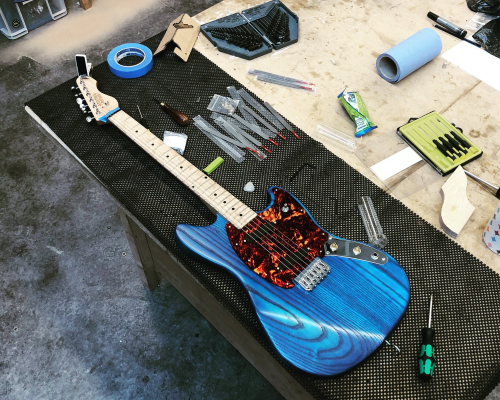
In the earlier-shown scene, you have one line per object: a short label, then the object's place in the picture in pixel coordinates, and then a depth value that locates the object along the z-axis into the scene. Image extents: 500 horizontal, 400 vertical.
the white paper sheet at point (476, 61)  1.78
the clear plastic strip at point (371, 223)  1.31
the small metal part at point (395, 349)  1.12
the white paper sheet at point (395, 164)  1.49
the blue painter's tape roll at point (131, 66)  1.64
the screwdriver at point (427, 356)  1.07
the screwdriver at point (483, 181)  1.46
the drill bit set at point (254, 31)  1.79
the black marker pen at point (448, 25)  1.90
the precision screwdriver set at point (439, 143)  1.49
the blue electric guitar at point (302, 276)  1.05
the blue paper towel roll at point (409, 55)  1.66
